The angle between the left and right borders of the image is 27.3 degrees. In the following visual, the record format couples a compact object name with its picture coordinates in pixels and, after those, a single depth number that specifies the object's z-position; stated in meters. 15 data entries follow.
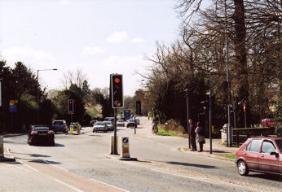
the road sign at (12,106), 54.25
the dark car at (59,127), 70.44
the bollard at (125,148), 27.45
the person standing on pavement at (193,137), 34.55
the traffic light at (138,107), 56.03
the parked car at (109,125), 78.95
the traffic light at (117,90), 29.33
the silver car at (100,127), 75.75
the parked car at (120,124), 111.57
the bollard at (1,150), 26.45
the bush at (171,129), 58.72
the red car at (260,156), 19.38
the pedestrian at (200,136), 33.94
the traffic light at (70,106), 79.01
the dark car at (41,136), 41.47
